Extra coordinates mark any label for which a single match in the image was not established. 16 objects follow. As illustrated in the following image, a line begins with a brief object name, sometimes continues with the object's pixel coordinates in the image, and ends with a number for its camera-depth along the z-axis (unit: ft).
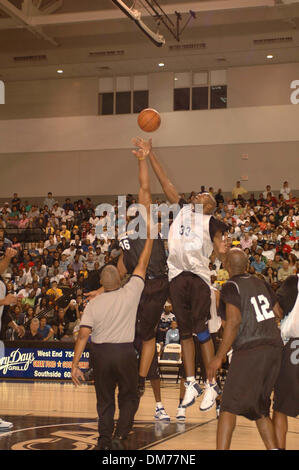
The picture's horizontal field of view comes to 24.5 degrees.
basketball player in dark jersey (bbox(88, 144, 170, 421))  29.22
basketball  29.94
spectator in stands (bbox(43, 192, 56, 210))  104.32
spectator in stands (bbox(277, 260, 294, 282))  66.69
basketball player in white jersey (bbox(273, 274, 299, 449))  21.67
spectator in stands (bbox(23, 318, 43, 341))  58.70
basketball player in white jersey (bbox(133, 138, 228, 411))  27.58
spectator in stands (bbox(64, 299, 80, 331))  64.32
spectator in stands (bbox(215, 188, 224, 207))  91.56
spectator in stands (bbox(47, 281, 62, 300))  70.18
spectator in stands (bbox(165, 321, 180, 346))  58.95
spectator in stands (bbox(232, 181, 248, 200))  97.65
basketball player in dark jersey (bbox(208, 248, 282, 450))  20.74
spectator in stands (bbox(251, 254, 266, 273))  70.03
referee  23.61
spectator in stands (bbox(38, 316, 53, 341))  60.18
